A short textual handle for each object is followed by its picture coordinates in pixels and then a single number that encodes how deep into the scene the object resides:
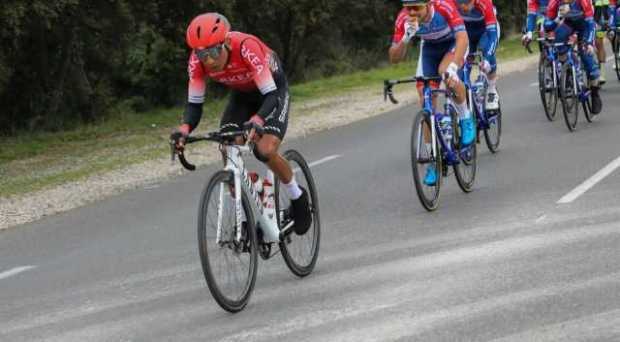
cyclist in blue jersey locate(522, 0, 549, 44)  15.98
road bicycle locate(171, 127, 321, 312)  7.54
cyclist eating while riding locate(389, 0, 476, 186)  10.81
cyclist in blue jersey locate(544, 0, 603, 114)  15.95
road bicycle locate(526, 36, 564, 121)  15.73
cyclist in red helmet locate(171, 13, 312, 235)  7.73
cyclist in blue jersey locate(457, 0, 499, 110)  13.77
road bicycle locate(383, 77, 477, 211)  10.64
